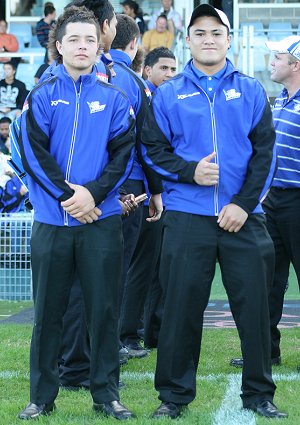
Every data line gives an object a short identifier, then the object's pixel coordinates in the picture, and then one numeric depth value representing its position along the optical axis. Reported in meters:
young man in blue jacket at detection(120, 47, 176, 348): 7.70
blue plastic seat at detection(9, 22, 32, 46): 22.00
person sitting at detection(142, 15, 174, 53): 19.09
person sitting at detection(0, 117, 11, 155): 16.42
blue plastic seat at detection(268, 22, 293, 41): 15.85
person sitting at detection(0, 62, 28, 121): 18.62
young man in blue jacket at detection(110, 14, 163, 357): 6.81
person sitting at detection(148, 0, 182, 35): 19.42
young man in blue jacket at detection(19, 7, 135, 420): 5.47
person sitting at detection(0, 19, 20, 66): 20.27
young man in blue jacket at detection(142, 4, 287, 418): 5.44
